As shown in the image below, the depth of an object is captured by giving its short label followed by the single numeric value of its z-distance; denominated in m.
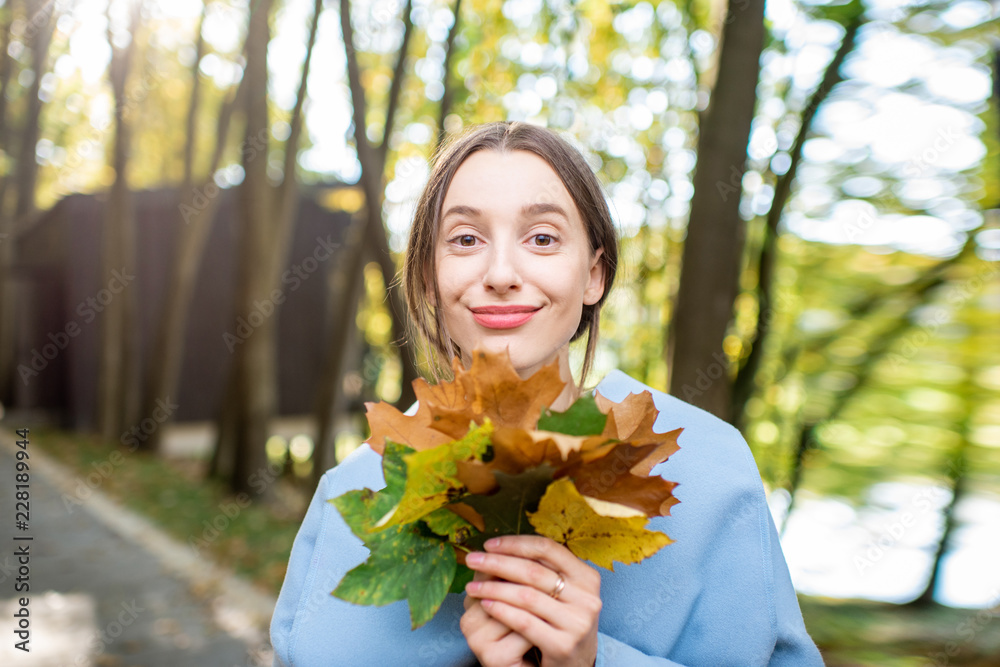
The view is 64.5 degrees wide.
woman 1.55
